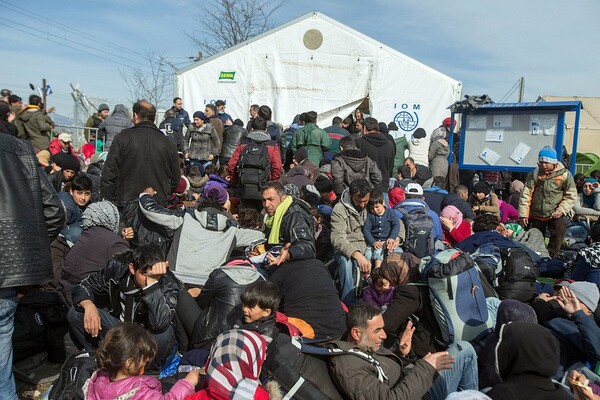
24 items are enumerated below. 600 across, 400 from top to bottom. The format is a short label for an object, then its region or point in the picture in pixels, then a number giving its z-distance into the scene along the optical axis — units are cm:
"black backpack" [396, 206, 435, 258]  605
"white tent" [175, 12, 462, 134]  1296
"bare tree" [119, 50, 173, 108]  2969
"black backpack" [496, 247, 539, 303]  492
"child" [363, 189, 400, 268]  597
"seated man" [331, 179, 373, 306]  579
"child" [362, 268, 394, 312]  492
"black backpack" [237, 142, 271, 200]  718
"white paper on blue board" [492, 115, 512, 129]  916
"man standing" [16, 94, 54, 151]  984
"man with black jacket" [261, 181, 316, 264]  487
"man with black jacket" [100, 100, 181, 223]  568
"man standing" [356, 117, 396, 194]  845
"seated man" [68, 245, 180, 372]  411
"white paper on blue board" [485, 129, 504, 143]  924
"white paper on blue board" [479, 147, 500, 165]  934
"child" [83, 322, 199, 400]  300
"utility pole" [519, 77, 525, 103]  3984
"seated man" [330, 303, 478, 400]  316
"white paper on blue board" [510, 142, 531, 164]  896
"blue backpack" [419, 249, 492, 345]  405
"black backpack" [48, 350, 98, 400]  356
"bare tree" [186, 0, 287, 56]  2617
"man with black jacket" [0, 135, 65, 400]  312
